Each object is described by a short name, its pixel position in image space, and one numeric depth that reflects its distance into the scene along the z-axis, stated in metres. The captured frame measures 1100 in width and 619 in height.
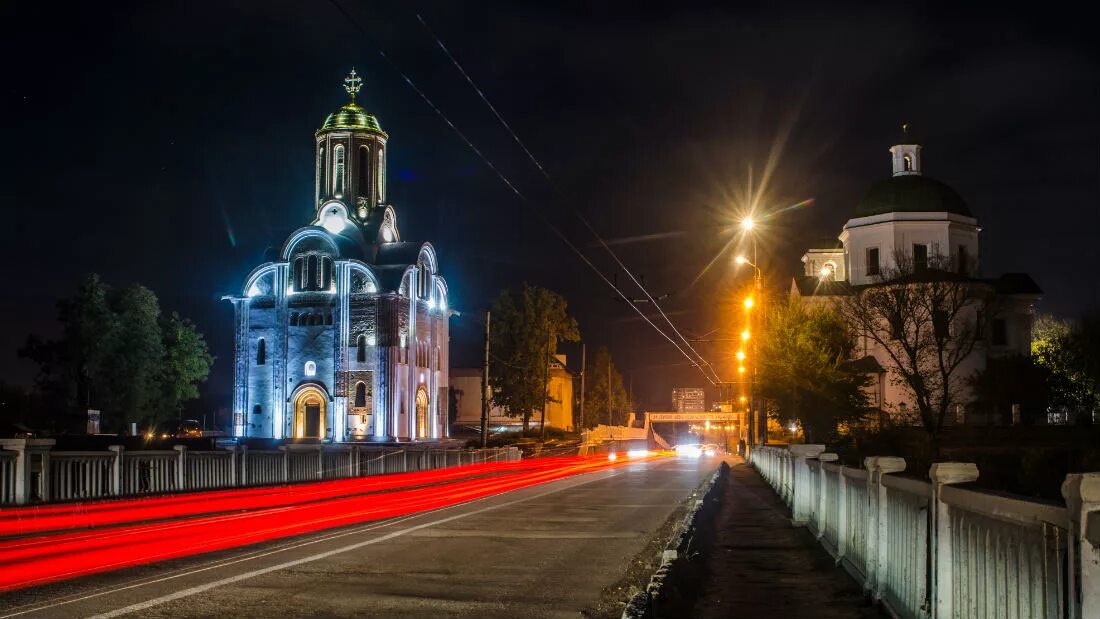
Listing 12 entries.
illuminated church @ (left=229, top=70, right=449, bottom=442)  74.25
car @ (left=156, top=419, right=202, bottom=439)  77.62
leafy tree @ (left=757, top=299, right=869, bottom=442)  50.19
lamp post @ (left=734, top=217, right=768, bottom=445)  37.84
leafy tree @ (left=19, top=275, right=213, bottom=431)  69.12
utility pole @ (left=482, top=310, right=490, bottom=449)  51.72
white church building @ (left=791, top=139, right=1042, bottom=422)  72.69
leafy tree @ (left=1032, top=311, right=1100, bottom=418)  63.00
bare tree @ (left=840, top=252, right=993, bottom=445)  57.19
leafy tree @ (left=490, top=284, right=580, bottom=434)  87.56
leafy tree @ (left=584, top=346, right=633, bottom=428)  116.00
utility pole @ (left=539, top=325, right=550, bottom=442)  78.50
